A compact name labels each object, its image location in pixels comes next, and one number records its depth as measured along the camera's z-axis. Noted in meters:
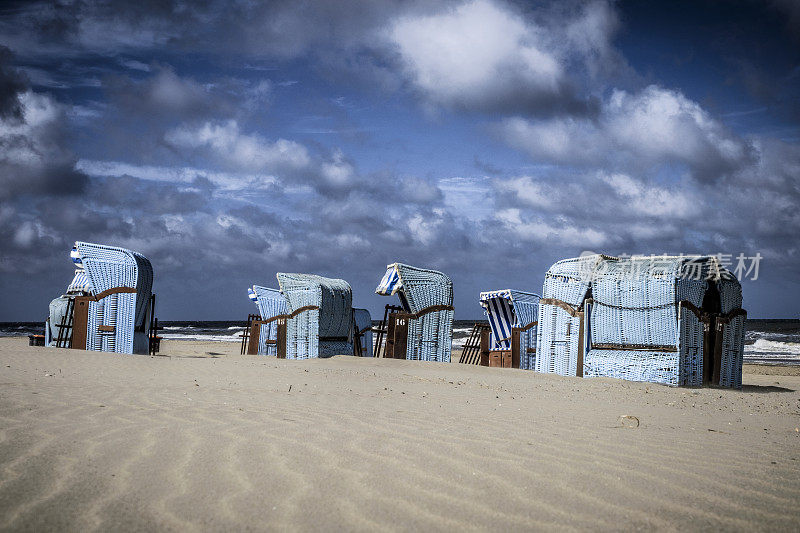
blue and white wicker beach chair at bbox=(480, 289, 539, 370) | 18.17
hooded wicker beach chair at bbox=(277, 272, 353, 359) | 17.92
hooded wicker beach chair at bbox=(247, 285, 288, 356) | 22.81
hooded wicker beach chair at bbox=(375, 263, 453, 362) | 17.69
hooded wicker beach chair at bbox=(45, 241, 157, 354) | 16.06
